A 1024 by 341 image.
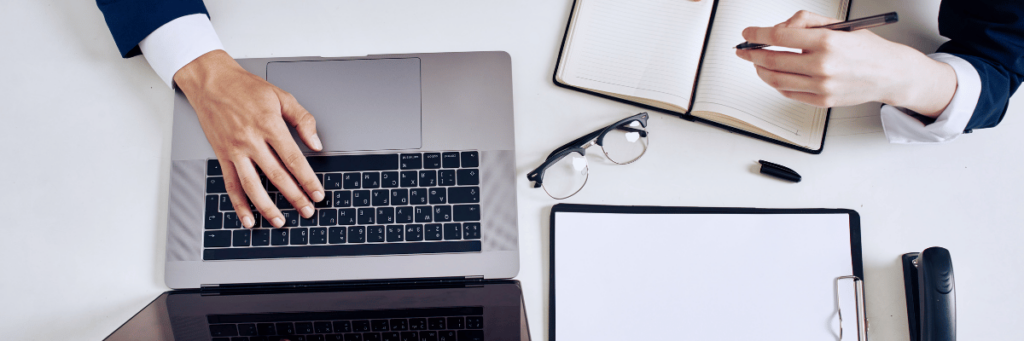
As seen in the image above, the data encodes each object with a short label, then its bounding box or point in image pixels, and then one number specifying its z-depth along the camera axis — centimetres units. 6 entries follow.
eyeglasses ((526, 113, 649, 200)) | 71
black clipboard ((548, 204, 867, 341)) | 69
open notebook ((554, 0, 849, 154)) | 73
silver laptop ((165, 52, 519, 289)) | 69
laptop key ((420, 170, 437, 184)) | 70
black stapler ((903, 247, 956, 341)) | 66
